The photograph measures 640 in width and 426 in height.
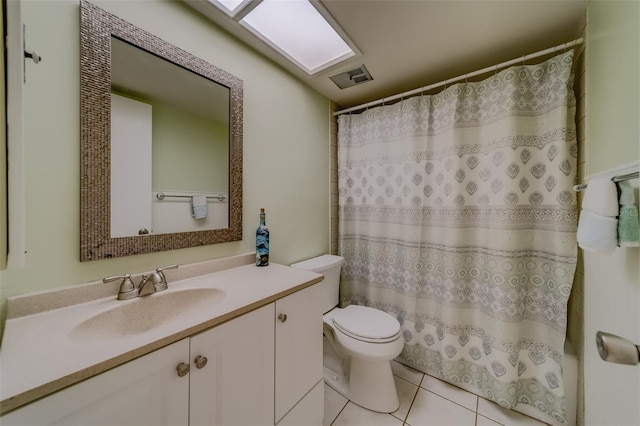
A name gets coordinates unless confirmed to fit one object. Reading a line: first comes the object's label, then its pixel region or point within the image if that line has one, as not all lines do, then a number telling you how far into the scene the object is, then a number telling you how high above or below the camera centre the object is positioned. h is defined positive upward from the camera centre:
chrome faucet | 0.88 -0.30
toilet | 1.29 -0.82
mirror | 0.86 +0.30
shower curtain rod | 1.20 +0.88
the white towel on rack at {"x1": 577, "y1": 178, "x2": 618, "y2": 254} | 0.71 -0.02
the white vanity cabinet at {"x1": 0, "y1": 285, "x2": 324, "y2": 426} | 0.52 -0.51
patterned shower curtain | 1.24 -0.11
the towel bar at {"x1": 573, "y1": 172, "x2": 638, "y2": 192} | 0.65 +0.11
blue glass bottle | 1.34 -0.20
